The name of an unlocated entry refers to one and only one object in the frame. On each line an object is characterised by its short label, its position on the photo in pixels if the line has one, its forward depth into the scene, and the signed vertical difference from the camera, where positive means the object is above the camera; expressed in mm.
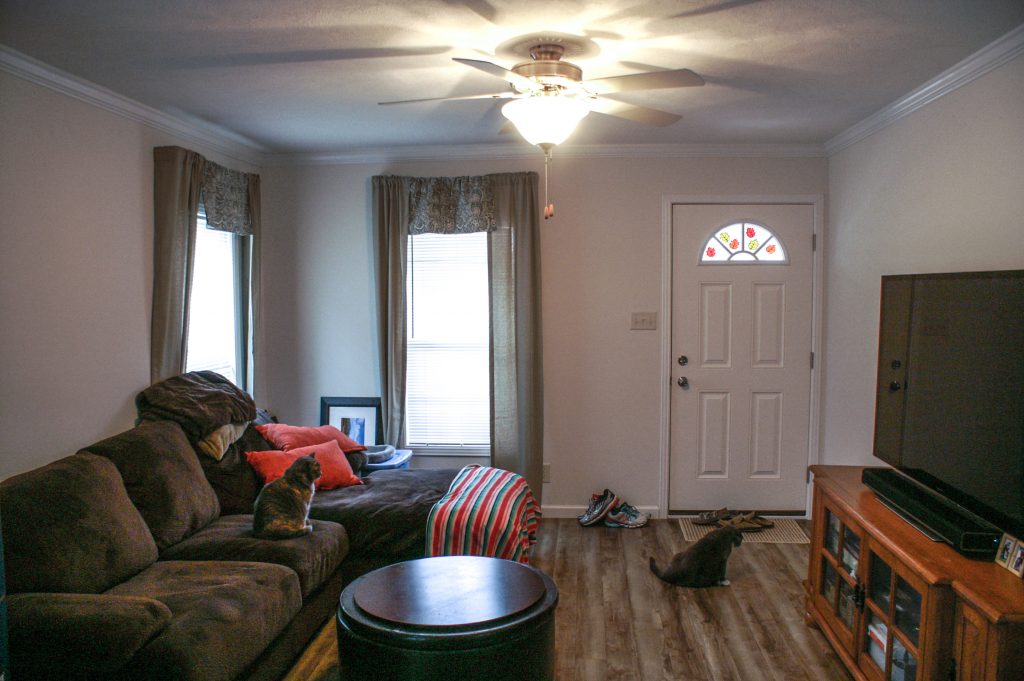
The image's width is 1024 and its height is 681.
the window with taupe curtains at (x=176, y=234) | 3588 +353
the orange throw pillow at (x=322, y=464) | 3596 -818
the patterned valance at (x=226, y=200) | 3974 +603
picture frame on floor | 4750 -756
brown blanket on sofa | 3418 -496
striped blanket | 3213 -995
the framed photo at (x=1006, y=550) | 2086 -705
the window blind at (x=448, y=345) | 4703 -259
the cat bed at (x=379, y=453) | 4258 -891
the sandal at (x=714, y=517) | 4578 -1348
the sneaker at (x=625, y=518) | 4531 -1346
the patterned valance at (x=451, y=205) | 4570 +653
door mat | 4314 -1390
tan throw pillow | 3447 -676
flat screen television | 2209 -292
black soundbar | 2191 -684
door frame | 4555 -20
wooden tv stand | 1896 -909
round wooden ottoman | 2088 -974
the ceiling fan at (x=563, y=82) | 2359 +791
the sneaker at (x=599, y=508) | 4551 -1292
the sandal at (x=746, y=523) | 4441 -1346
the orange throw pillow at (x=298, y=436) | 3826 -720
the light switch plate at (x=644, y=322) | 4648 -92
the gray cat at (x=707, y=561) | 3576 -1273
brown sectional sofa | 2061 -969
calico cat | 3025 -857
